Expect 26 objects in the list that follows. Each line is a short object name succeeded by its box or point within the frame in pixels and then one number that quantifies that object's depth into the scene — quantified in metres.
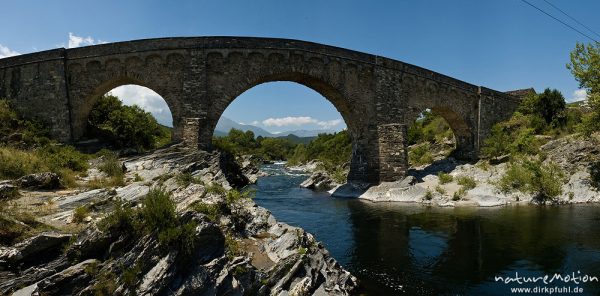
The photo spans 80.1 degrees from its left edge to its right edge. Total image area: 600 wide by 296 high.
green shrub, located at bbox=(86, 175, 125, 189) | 11.90
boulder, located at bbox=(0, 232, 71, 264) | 6.02
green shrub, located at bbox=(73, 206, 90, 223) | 7.94
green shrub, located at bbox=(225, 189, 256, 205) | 10.35
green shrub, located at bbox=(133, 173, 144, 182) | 13.47
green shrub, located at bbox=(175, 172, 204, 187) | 10.53
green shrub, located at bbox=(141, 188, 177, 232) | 6.96
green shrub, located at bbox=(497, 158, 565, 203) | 20.42
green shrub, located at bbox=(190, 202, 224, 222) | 8.59
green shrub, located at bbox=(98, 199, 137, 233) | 6.89
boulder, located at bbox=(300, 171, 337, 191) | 31.31
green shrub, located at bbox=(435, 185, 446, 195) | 22.76
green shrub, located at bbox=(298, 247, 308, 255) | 8.35
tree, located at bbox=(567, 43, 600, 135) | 20.22
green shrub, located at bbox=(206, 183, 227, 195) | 10.00
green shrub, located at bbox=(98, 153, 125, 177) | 14.29
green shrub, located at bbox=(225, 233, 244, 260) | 7.71
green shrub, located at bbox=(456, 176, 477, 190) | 22.91
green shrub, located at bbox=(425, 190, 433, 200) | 22.22
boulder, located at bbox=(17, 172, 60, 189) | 10.64
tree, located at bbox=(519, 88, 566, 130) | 31.65
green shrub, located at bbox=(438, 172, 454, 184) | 24.97
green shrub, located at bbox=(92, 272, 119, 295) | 6.10
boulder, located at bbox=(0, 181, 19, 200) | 8.65
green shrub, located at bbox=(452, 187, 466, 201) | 21.61
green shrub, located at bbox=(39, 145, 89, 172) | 14.50
